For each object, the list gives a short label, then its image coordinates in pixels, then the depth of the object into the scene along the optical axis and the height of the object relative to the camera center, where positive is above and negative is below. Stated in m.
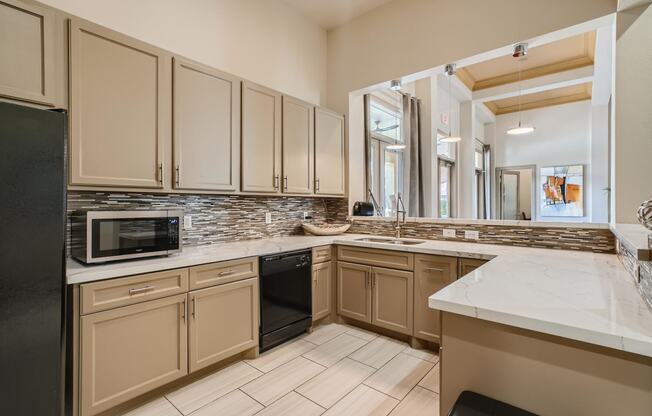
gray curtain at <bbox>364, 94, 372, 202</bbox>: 4.03 +0.82
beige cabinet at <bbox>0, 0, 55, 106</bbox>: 1.48 +0.78
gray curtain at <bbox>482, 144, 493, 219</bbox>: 7.34 +0.79
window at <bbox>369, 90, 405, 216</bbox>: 4.41 +0.90
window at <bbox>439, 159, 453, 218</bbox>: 5.62 +0.40
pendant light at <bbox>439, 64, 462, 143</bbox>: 2.97 +1.38
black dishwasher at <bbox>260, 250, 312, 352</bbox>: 2.45 -0.76
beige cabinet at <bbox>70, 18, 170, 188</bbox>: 1.75 +0.62
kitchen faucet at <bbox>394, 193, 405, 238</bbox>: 3.24 -0.19
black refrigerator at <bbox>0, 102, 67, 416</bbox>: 1.18 -0.21
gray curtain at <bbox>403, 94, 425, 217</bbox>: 4.63 +0.76
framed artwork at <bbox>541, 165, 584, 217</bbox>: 6.21 +0.38
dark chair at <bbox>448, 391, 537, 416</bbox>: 0.99 -0.66
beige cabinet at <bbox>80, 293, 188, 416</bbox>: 1.61 -0.83
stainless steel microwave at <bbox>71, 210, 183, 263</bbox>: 1.73 -0.17
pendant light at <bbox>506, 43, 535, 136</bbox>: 2.58 +1.36
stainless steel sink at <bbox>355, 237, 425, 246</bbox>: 3.00 -0.33
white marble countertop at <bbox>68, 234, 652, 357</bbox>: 0.91 -0.34
